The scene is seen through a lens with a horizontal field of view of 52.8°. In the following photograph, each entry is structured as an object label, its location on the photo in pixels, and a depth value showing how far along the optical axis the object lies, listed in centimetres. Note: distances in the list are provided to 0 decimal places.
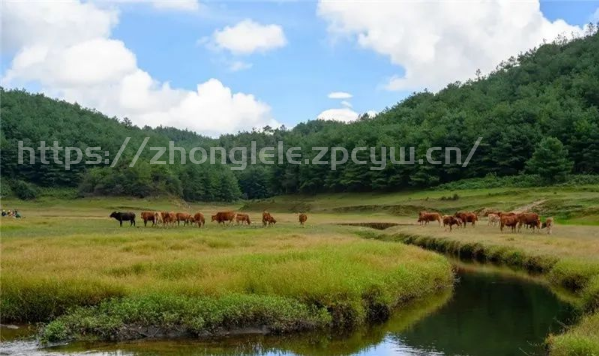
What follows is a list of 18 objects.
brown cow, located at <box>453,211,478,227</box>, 4941
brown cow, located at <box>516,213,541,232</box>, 4331
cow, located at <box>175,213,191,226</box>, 4973
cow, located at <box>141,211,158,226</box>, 4810
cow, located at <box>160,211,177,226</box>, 4875
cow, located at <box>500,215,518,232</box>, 4397
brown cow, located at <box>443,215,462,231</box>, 4772
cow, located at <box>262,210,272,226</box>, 5025
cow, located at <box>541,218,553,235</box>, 4162
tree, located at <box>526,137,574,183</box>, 7844
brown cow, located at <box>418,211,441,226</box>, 5361
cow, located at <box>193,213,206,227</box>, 4784
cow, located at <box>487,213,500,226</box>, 5019
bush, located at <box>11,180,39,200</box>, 12012
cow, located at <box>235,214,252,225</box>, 5238
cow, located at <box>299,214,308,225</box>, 5300
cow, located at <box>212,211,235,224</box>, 5175
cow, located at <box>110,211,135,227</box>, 4894
